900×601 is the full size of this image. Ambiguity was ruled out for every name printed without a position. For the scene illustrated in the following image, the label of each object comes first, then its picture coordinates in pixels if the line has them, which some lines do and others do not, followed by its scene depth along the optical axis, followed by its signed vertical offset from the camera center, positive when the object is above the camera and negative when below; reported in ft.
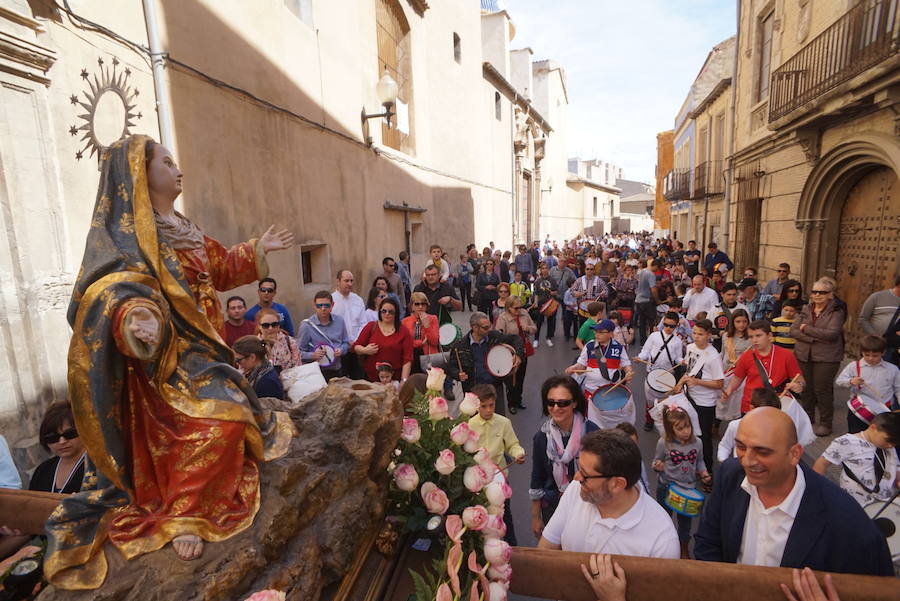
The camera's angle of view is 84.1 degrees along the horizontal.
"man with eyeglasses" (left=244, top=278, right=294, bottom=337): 18.38 -2.25
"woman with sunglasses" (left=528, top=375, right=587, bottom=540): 10.94 -4.61
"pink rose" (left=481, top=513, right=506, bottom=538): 6.23 -3.62
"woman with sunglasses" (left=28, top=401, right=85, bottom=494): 9.76 -3.92
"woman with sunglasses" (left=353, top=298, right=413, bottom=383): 18.24 -3.74
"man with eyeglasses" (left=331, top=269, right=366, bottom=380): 21.17 -2.90
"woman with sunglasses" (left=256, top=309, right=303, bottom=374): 15.75 -3.15
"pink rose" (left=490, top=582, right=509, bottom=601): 5.73 -4.06
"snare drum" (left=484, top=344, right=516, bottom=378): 18.79 -4.57
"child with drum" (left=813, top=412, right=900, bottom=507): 10.45 -5.05
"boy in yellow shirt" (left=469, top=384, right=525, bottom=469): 12.47 -4.81
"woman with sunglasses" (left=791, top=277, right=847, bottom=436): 18.88 -4.37
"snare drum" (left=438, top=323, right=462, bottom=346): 21.85 -4.14
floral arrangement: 5.76 -3.41
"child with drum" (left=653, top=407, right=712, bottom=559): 12.45 -5.89
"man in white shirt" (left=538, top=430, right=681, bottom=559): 7.27 -4.14
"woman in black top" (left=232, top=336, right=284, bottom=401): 13.19 -3.27
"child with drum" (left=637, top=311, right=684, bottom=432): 18.27 -4.52
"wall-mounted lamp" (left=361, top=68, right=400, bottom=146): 31.99 +9.60
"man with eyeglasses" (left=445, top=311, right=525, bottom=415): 19.20 -4.50
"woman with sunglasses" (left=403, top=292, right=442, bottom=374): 20.16 -3.54
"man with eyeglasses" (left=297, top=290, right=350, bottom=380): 19.31 -3.54
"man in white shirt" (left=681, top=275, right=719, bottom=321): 25.46 -3.44
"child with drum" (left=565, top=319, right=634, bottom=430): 15.06 -4.64
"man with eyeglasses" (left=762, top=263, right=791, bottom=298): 27.04 -2.91
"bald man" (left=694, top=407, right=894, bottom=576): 6.45 -3.89
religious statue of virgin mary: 5.68 -1.88
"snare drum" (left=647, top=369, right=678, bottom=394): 17.12 -5.11
